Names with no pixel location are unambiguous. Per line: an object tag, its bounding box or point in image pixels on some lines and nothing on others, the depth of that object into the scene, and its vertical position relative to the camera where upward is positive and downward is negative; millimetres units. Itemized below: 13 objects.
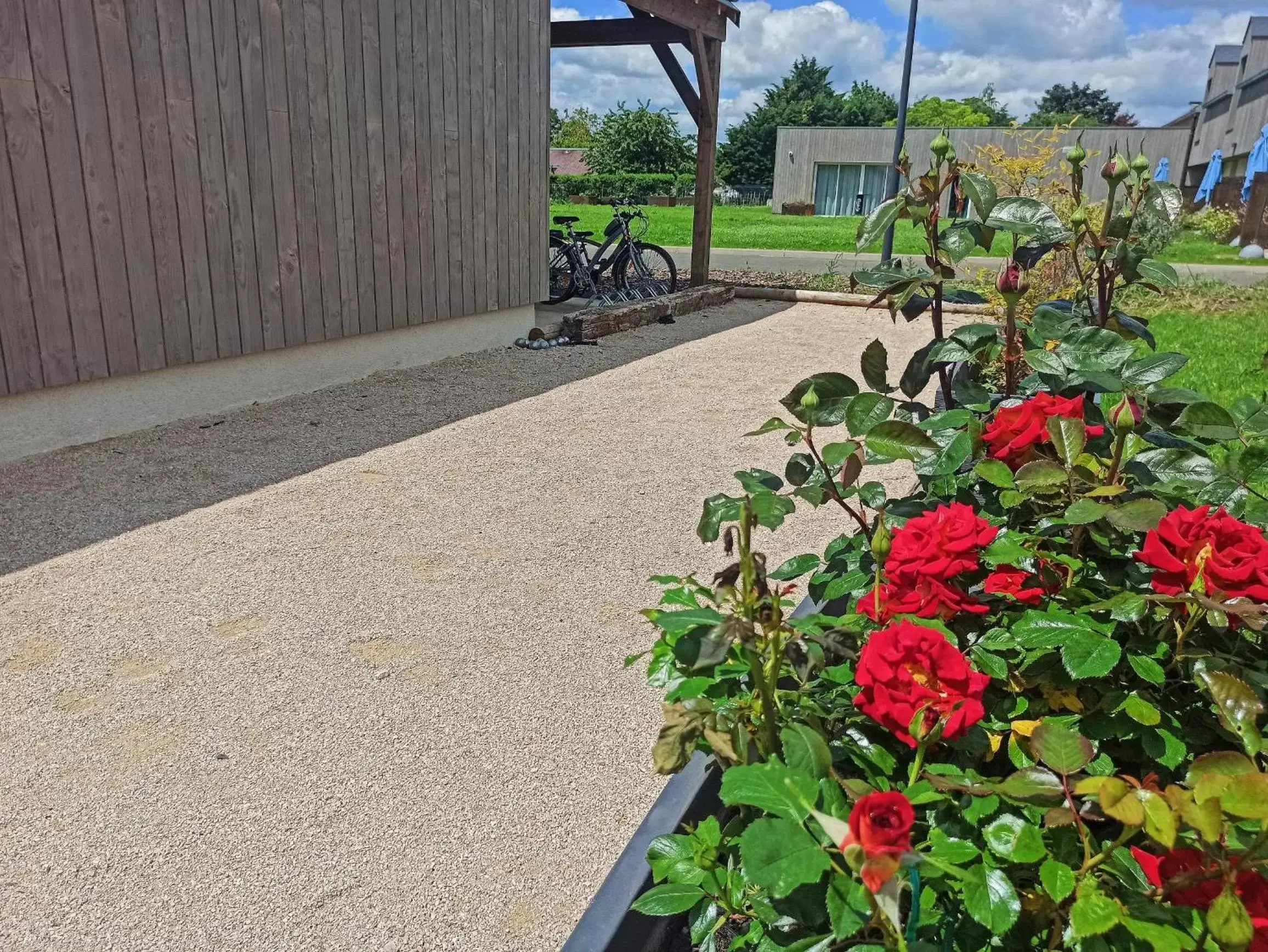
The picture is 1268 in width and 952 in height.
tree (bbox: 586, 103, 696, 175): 43375 +1824
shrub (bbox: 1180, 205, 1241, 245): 17844 -301
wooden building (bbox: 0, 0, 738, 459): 4008 -126
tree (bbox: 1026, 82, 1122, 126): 93562 +9659
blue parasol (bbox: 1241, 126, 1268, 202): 20812 +1065
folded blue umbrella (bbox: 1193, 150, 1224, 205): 25359 +689
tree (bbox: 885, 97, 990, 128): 66438 +5811
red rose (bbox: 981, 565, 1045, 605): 1078 -435
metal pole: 11320 +1244
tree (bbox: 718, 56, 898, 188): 52219 +4748
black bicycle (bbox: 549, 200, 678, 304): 8891 -690
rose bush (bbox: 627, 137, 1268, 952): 784 -451
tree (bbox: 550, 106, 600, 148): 67250 +3730
